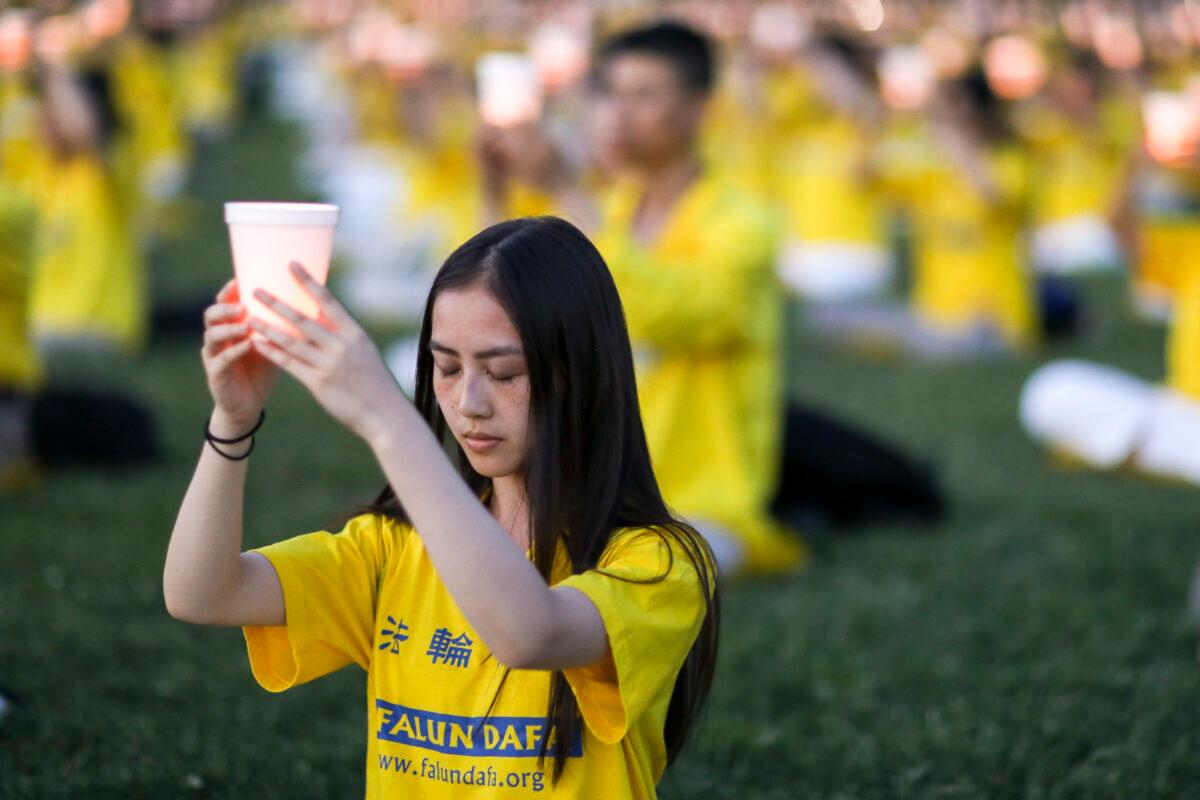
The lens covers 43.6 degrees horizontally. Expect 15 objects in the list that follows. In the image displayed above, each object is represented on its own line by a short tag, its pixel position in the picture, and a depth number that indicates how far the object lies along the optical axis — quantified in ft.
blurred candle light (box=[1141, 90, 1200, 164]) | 16.14
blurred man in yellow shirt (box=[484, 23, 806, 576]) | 14.11
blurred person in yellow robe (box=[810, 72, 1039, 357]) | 27.53
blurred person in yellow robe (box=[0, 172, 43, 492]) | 16.93
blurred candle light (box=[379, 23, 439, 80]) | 36.29
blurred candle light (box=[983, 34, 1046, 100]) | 29.14
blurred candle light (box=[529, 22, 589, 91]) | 18.75
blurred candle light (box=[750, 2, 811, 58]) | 34.32
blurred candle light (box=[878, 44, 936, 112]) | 28.82
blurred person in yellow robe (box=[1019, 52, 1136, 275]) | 39.32
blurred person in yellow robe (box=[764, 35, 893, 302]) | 33.94
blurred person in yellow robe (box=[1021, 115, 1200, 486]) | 18.38
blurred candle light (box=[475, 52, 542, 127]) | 13.75
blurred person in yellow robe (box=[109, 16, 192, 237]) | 42.57
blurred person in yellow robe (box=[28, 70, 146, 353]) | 25.79
